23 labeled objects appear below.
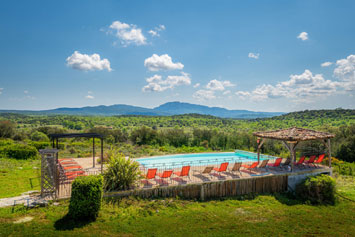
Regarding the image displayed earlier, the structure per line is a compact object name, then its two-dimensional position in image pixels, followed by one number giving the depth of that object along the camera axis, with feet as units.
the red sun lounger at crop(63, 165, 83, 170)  40.56
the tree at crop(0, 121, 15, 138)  79.30
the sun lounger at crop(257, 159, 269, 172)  42.30
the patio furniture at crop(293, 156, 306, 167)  44.92
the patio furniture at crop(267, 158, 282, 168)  43.49
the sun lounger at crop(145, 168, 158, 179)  33.04
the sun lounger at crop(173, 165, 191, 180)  35.58
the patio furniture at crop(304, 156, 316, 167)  44.79
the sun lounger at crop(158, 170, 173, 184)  33.26
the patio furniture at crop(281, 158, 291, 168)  44.80
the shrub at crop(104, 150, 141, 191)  30.01
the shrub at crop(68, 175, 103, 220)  23.44
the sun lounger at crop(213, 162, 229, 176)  38.44
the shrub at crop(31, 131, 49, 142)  81.79
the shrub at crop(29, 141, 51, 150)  63.77
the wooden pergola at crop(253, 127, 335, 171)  40.37
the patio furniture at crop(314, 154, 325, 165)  45.27
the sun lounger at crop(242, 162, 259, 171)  40.96
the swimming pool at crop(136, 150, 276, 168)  58.13
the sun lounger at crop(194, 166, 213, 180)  36.71
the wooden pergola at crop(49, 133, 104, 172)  35.80
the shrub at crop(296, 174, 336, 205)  34.91
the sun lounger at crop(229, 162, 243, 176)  39.47
